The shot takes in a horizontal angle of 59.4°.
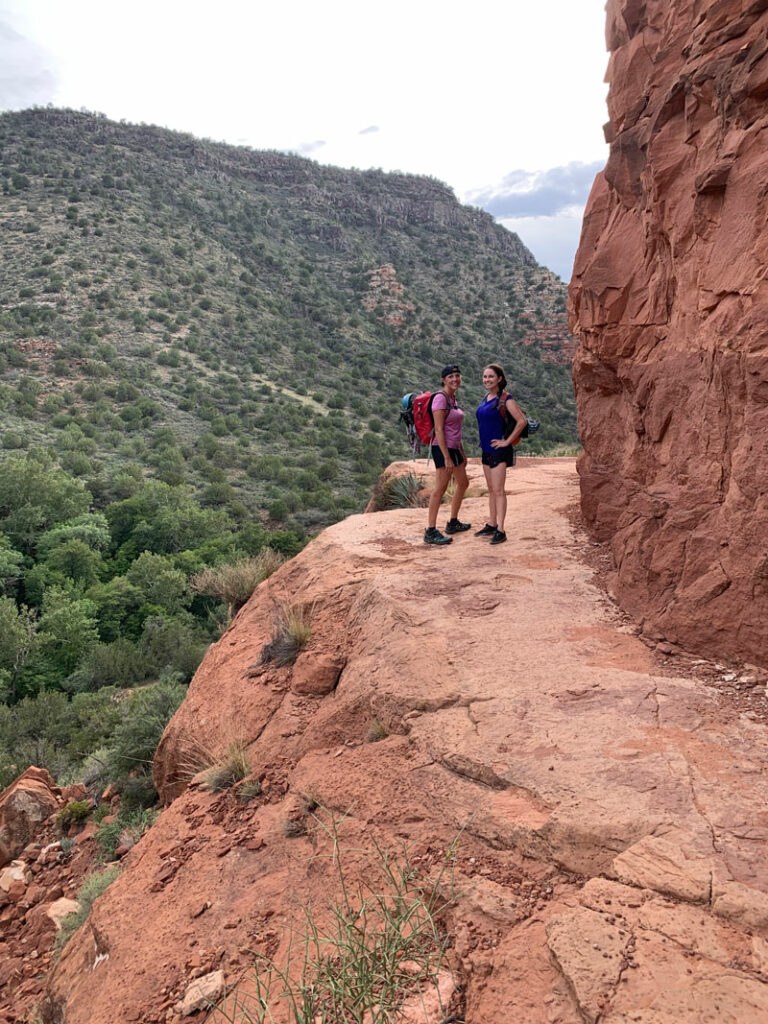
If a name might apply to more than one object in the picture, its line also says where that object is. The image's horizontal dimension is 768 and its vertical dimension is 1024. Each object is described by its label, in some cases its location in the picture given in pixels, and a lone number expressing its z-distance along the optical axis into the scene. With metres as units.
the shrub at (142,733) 7.62
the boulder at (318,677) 5.09
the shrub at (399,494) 10.89
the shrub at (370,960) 2.27
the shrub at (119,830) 6.04
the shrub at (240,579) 8.66
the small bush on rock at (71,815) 7.11
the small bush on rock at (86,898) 4.71
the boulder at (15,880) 6.11
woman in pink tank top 6.56
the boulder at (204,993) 2.88
